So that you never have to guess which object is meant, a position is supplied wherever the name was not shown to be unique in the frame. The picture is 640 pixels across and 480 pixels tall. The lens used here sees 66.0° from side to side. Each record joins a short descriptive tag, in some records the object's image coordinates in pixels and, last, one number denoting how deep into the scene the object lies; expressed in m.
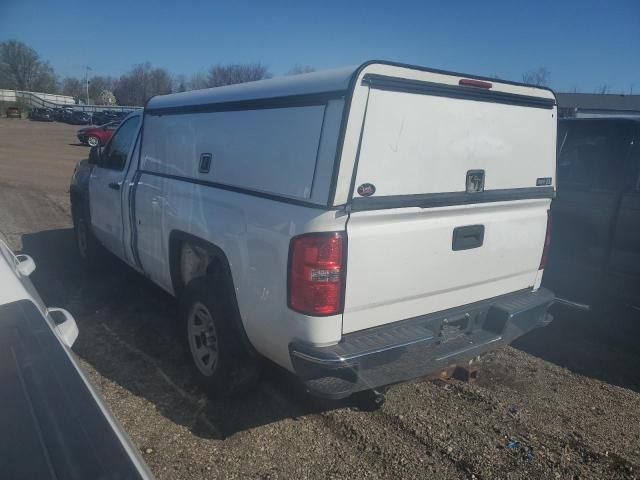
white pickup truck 2.52
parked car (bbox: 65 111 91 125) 49.06
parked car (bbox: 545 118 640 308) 4.95
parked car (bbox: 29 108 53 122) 52.66
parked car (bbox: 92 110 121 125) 44.50
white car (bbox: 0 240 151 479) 1.22
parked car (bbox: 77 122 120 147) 25.05
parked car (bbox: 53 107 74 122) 51.26
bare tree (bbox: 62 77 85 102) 104.31
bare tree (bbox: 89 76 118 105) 96.12
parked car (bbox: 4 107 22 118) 55.62
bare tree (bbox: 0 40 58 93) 78.56
